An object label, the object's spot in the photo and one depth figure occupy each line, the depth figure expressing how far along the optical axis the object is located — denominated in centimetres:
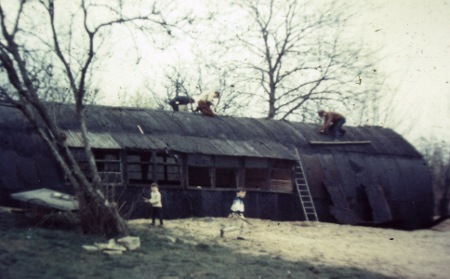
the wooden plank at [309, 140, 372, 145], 2495
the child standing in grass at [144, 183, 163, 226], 1727
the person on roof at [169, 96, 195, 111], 2611
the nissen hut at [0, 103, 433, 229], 1842
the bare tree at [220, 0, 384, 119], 3472
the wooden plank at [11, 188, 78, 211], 1450
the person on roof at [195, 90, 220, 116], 2497
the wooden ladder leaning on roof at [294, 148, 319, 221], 2262
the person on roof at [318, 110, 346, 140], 2614
